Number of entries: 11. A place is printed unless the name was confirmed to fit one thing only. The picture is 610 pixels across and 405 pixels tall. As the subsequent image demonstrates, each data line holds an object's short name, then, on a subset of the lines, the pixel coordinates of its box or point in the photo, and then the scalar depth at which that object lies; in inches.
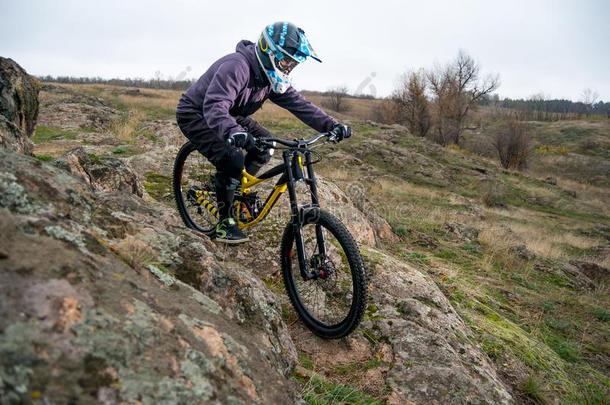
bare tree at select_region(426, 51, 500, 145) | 1854.1
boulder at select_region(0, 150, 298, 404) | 54.4
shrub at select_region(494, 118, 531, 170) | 1531.7
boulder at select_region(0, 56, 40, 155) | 193.5
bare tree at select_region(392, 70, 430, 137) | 1825.8
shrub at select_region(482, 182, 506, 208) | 824.3
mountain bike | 131.7
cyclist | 151.9
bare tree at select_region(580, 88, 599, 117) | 4859.7
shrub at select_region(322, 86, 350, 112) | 2978.6
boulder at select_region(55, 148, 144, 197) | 176.6
